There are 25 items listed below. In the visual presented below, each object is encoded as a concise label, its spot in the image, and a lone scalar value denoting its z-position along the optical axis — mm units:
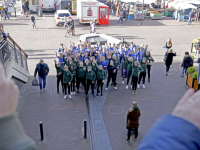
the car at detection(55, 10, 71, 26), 29406
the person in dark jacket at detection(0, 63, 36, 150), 967
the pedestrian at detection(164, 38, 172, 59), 16655
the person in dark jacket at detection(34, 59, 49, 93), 12180
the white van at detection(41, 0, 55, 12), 39853
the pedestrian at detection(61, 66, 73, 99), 11469
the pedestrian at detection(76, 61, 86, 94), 11852
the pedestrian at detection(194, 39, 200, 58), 17734
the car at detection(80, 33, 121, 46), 19250
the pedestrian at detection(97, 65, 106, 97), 11582
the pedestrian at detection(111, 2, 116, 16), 41750
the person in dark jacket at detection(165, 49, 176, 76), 14258
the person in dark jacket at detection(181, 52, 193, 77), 13867
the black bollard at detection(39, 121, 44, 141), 8140
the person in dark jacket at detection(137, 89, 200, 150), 993
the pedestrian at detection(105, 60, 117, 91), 12293
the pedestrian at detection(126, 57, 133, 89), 12468
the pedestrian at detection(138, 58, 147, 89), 12216
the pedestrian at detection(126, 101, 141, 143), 7855
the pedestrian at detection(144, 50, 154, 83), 13195
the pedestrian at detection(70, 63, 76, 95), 12062
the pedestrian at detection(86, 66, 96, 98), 11494
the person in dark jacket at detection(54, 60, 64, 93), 11812
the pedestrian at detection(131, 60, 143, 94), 11745
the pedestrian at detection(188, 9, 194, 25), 31000
